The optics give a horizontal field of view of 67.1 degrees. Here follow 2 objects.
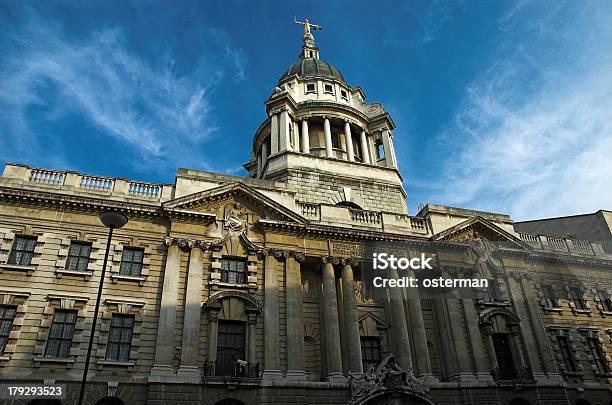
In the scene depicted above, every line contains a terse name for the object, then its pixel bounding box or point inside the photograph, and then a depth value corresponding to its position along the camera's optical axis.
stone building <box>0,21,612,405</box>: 20.33
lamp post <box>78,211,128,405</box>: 14.56
